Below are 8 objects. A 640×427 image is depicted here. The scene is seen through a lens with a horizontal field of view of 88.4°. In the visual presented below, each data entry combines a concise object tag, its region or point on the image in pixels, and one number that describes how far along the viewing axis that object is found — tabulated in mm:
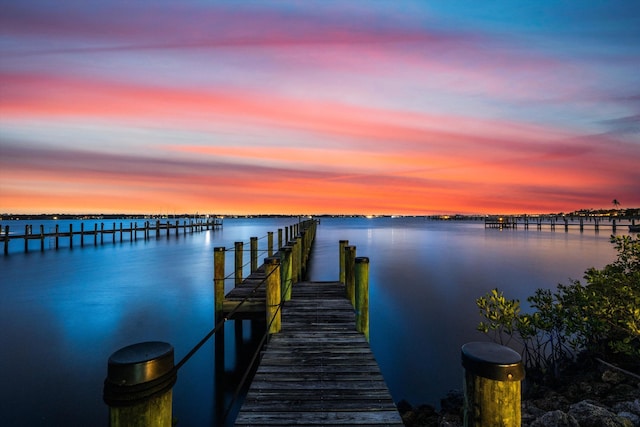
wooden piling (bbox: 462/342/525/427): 1708
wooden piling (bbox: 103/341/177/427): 1407
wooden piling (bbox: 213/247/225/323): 9195
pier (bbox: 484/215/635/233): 85312
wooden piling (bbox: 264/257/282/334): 6352
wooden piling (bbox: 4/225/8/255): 32000
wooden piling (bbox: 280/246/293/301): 8456
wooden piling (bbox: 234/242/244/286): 12772
